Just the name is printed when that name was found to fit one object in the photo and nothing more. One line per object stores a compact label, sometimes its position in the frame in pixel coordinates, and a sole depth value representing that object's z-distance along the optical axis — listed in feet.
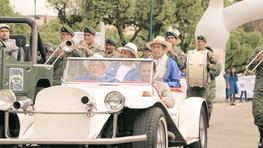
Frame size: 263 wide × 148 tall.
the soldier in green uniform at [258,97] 31.24
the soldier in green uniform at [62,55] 34.73
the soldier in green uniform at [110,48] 38.86
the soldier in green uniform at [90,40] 36.47
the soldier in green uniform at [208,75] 38.32
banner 107.34
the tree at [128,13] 130.11
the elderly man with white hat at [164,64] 29.19
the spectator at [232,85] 94.84
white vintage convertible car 23.08
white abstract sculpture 81.15
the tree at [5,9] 141.54
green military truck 28.84
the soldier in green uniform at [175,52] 36.71
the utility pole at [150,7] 114.74
